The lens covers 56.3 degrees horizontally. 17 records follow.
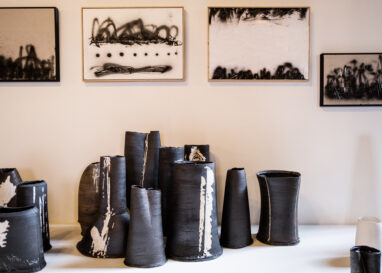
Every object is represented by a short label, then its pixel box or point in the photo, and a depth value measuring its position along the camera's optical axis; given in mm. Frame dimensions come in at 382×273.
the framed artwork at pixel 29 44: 1381
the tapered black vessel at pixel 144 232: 971
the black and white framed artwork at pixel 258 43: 1387
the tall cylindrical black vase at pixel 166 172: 1158
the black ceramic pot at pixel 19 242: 920
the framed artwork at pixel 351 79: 1394
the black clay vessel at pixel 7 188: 1244
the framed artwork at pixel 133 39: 1379
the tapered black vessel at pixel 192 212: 1012
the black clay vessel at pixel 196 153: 1312
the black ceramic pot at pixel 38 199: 1095
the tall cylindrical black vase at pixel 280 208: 1145
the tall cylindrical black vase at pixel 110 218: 1036
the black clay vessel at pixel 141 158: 1231
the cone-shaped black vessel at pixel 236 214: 1137
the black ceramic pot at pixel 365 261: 812
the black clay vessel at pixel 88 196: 1237
